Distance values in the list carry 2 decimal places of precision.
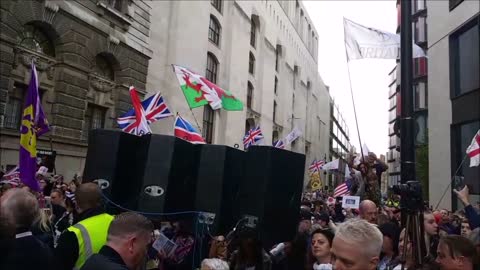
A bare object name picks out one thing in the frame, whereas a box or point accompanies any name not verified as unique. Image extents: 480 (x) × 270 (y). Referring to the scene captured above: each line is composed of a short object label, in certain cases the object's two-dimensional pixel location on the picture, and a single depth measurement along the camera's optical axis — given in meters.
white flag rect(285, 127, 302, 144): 20.14
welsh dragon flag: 9.94
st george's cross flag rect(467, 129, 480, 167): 10.34
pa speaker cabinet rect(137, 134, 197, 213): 4.77
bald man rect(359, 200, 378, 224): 6.12
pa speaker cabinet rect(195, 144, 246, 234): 4.91
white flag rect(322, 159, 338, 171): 25.56
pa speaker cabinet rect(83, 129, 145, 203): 4.94
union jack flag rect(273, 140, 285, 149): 17.56
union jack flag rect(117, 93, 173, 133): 11.69
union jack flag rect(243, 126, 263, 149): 18.86
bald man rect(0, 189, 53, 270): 2.93
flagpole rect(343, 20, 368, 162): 7.02
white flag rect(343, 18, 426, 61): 8.55
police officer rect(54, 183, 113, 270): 3.61
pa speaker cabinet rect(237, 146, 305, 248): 4.70
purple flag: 7.21
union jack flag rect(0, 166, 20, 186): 9.73
